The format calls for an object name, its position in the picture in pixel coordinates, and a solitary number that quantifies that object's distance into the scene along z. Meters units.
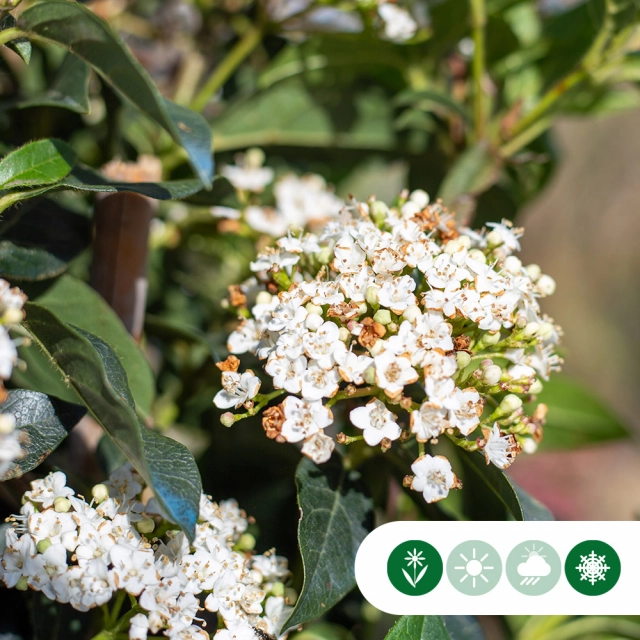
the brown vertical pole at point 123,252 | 0.30
